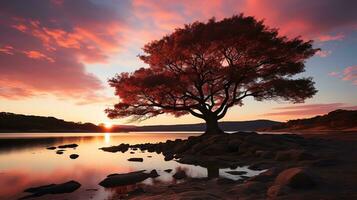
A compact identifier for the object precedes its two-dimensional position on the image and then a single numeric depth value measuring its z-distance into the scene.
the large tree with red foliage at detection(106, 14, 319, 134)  28.45
